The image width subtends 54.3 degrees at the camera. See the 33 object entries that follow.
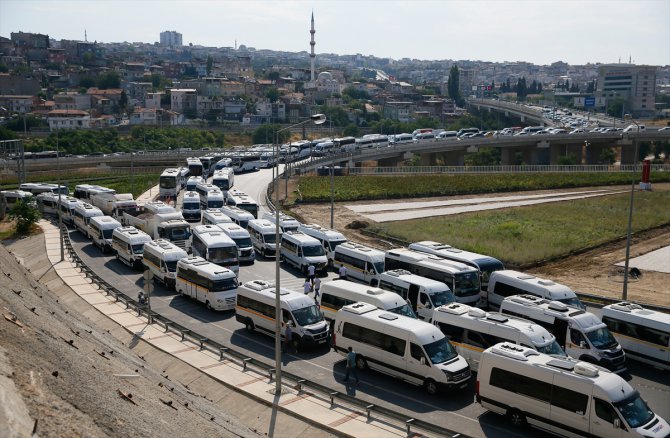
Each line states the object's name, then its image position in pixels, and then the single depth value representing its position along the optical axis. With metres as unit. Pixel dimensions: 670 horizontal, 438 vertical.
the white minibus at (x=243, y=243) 35.38
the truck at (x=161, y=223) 36.47
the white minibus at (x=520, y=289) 25.12
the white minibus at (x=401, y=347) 19.02
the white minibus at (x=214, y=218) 39.69
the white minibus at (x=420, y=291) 24.59
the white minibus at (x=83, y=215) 42.91
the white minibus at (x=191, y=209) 47.41
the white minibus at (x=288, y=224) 38.00
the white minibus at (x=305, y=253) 33.50
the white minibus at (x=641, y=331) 21.53
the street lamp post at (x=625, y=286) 28.60
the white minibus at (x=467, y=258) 29.03
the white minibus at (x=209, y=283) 27.08
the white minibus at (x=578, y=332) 20.78
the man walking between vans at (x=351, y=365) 19.86
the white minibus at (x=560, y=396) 15.52
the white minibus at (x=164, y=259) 30.62
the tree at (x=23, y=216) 45.84
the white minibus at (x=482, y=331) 19.42
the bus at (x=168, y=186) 57.28
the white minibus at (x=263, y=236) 37.03
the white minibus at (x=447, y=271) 27.05
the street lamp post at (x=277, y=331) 18.58
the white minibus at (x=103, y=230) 38.91
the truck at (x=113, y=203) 44.31
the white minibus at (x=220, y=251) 31.61
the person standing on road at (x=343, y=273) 30.34
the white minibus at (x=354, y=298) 22.75
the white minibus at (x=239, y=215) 41.88
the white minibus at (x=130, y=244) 34.56
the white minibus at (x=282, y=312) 22.64
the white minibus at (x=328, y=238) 35.28
